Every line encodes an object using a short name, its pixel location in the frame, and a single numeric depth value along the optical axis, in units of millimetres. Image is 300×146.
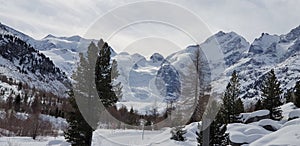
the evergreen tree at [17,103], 115312
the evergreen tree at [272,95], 40162
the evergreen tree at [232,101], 41125
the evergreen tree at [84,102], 23453
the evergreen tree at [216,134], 19344
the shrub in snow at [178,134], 29012
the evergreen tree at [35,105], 121819
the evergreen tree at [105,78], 23641
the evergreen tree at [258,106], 52500
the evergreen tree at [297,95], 39344
